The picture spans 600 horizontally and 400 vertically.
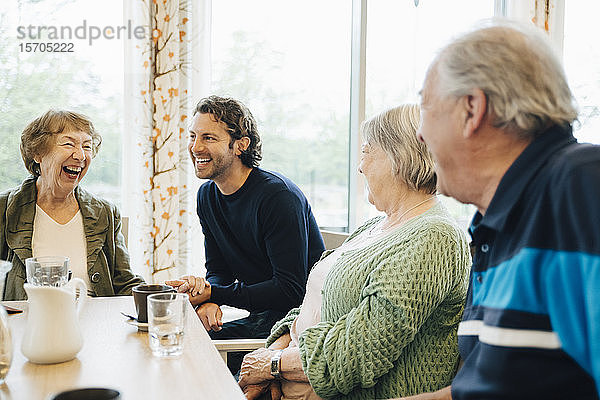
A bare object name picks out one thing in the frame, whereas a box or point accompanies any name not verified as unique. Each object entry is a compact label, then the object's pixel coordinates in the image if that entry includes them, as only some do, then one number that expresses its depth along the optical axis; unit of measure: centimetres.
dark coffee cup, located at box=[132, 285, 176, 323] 151
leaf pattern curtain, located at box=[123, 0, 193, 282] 311
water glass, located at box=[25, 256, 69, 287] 156
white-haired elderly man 84
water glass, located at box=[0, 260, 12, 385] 112
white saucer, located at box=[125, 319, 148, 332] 151
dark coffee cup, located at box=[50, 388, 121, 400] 88
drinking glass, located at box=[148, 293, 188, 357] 131
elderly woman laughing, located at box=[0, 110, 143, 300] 211
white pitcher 124
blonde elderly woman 139
